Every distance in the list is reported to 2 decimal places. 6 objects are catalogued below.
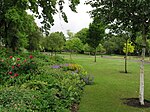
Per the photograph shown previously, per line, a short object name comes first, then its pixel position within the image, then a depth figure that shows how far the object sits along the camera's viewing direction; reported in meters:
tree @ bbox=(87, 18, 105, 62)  17.42
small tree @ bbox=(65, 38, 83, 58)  25.79
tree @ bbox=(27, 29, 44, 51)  22.26
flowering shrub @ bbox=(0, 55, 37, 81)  5.74
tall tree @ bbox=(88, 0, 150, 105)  4.53
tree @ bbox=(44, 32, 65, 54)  22.05
